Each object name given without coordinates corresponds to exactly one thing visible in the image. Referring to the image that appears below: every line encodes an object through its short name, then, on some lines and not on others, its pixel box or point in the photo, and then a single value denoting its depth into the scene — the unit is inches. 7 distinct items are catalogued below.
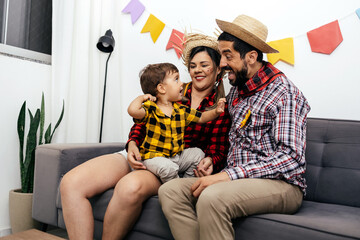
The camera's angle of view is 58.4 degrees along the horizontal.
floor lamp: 97.1
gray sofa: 45.0
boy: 60.9
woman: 56.1
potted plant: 82.5
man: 47.5
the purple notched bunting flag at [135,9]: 104.1
